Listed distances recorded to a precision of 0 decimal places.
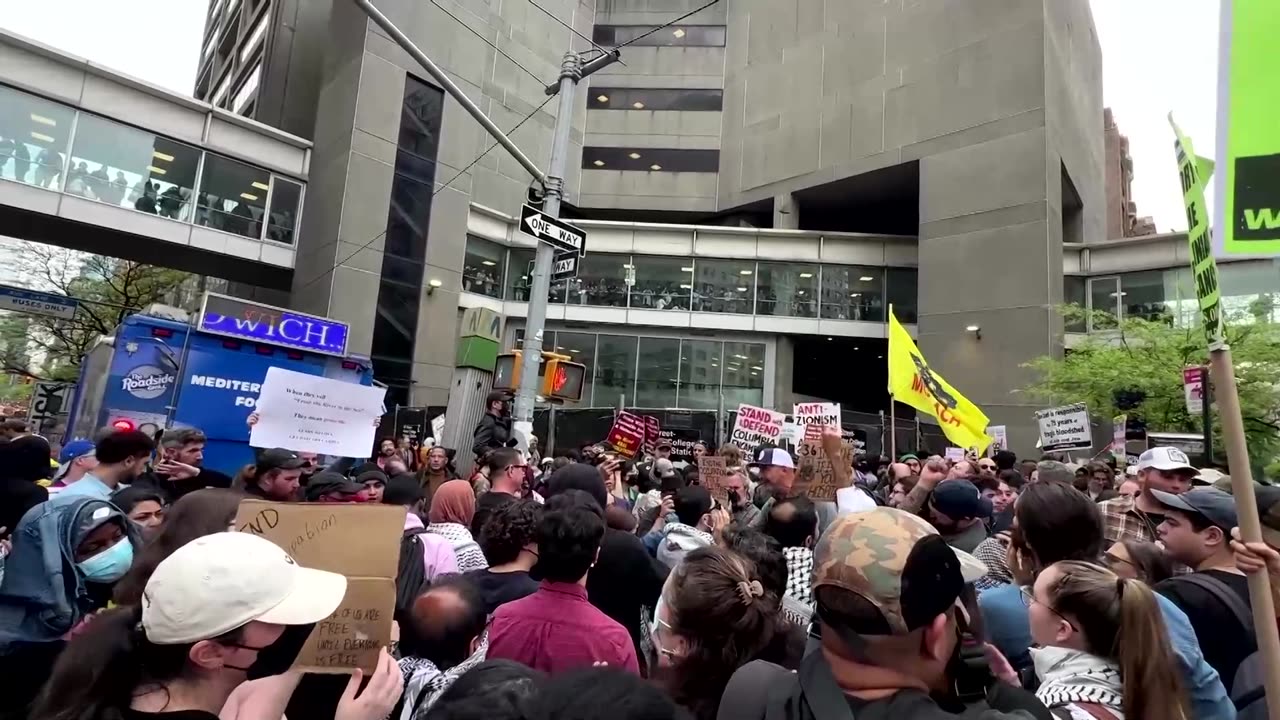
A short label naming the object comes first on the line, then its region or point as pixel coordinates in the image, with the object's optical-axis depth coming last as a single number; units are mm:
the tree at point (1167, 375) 19422
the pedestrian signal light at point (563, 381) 10133
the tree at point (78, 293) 30828
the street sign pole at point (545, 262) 9148
